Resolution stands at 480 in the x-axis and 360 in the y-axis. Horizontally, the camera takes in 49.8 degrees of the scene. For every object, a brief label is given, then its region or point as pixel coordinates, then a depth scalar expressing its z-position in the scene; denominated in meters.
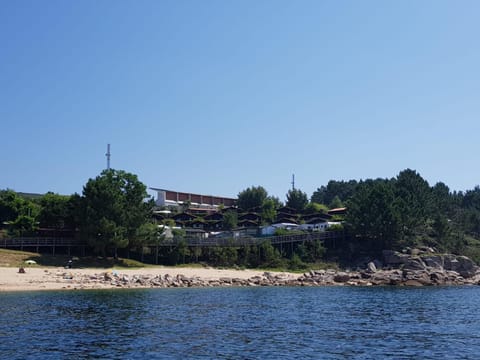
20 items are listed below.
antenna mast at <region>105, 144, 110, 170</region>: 117.46
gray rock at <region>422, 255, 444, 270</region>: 82.56
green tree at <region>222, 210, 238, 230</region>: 111.62
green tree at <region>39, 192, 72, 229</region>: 76.94
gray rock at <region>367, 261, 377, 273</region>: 78.49
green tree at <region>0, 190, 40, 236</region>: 79.81
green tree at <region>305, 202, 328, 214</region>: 128.95
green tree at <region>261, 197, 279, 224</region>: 119.25
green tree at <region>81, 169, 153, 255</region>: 70.25
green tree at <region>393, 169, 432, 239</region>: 86.88
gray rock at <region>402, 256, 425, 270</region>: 80.62
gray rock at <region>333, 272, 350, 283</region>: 71.06
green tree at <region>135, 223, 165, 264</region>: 73.62
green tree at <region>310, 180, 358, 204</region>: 187.85
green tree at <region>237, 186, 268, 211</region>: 130.62
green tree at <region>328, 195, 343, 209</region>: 142.55
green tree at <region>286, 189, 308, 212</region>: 132.50
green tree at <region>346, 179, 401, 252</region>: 84.88
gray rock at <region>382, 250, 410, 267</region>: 82.00
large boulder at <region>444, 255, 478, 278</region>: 84.56
